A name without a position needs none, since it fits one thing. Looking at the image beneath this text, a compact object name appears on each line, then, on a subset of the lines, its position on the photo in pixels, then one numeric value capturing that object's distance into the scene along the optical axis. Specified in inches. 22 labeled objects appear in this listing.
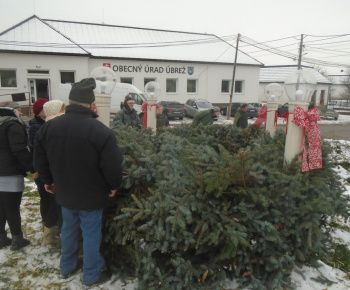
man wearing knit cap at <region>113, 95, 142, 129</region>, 282.8
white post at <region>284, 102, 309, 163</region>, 125.9
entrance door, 863.7
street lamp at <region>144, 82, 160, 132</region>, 233.8
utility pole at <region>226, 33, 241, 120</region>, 956.6
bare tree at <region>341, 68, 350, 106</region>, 1899.9
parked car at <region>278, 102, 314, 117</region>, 880.4
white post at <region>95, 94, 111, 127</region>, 150.9
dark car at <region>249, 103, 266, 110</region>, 1045.8
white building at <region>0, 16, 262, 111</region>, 839.1
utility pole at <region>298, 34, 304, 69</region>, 1051.9
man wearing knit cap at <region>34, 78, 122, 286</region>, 103.0
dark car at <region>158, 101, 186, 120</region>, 845.2
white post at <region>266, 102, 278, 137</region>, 236.1
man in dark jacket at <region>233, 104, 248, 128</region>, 341.9
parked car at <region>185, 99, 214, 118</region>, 895.5
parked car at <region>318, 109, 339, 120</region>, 1044.1
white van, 742.5
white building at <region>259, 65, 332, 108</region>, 1483.8
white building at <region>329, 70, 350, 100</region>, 2705.0
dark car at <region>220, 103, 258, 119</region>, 976.3
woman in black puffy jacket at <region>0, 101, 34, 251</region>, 131.2
